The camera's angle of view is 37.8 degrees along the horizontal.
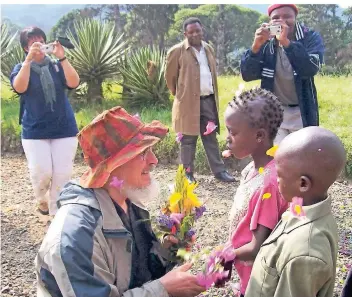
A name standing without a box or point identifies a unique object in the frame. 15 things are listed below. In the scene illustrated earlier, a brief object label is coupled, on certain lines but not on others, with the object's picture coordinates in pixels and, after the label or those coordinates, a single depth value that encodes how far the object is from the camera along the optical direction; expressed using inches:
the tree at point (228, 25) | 872.9
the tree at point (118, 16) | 910.4
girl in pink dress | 85.8
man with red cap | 165.2
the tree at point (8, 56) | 414.6
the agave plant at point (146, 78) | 370.3
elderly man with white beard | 72.1
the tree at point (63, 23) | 1071.1
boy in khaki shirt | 63.9
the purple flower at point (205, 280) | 79.8
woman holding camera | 183.8
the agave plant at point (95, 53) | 382.3
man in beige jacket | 238.2
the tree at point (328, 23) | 730.2
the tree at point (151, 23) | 871.1
